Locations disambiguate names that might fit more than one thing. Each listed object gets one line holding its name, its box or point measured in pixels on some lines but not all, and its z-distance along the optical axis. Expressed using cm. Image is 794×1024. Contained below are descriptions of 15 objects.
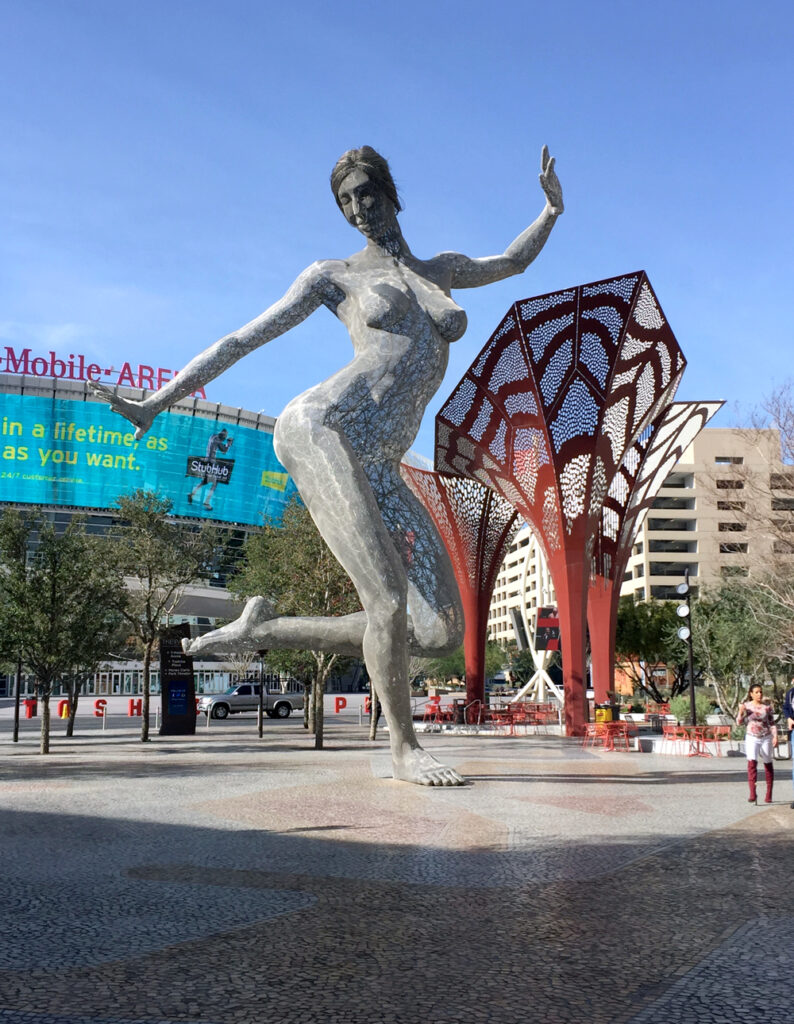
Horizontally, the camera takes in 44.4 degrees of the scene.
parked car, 3728
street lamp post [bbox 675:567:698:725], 1994
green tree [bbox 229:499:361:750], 1886
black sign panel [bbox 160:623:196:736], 2336
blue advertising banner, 6397
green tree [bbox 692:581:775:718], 2595
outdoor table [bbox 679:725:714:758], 1748
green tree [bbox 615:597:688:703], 4231
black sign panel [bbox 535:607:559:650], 4052
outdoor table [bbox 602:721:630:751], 1900
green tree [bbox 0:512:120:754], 1750
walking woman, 942
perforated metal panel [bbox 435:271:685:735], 2162
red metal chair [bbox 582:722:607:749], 2055
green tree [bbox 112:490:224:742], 2120
